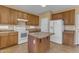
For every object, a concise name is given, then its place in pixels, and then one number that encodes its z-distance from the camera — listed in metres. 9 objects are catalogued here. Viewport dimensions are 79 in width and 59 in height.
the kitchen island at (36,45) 1.47
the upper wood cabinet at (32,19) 1.92
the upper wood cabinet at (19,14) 2.06
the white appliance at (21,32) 1.94
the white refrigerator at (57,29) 2.27
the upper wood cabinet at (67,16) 2.20
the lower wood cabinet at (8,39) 1.68
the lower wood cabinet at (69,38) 2.11
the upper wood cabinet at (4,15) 1.75
